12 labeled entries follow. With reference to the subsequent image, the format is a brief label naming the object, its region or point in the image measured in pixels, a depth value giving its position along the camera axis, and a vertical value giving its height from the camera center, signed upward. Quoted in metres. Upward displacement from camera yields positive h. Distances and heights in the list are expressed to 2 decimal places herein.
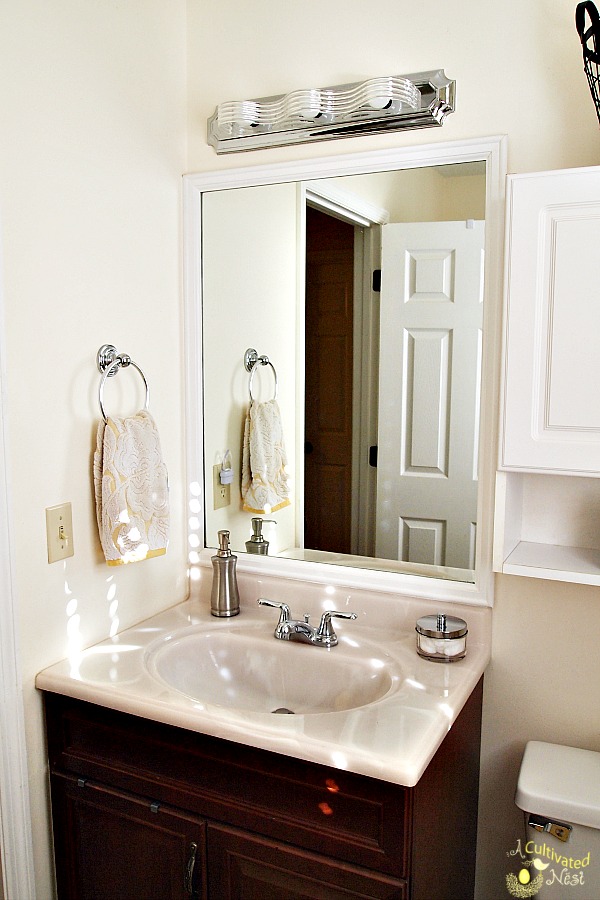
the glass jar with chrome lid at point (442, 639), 1.50 -0.54
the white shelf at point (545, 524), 1.42 -0.31
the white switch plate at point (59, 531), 1.48 -0.32
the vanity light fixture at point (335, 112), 1.53 +0.55
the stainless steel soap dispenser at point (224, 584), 1.76 -0.50
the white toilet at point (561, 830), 1.34 -0.83
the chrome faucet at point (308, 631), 1.61 -0.56
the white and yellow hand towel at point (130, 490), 1.57 -0.26
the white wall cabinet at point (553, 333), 1.28 +0.06
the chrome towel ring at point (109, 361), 1.59 +0.02
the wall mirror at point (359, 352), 1.58 +0.04
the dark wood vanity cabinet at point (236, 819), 1.23 -0.80
